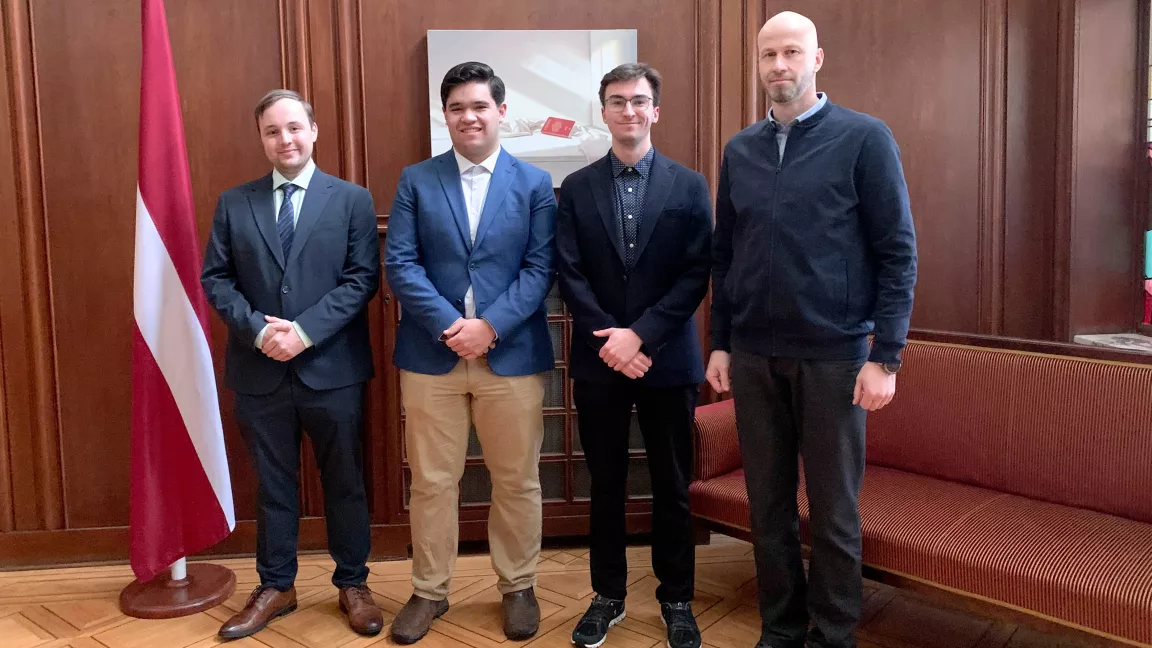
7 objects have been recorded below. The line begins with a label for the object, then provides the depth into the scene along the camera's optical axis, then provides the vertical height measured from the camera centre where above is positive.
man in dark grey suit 2.29 -0.12
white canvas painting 2.84 +0.70
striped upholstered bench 1.82 -0.63
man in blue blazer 2.20 -0.13
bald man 1.84 -0.05
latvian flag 2.44 -0.19
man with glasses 2.11 -0.09
